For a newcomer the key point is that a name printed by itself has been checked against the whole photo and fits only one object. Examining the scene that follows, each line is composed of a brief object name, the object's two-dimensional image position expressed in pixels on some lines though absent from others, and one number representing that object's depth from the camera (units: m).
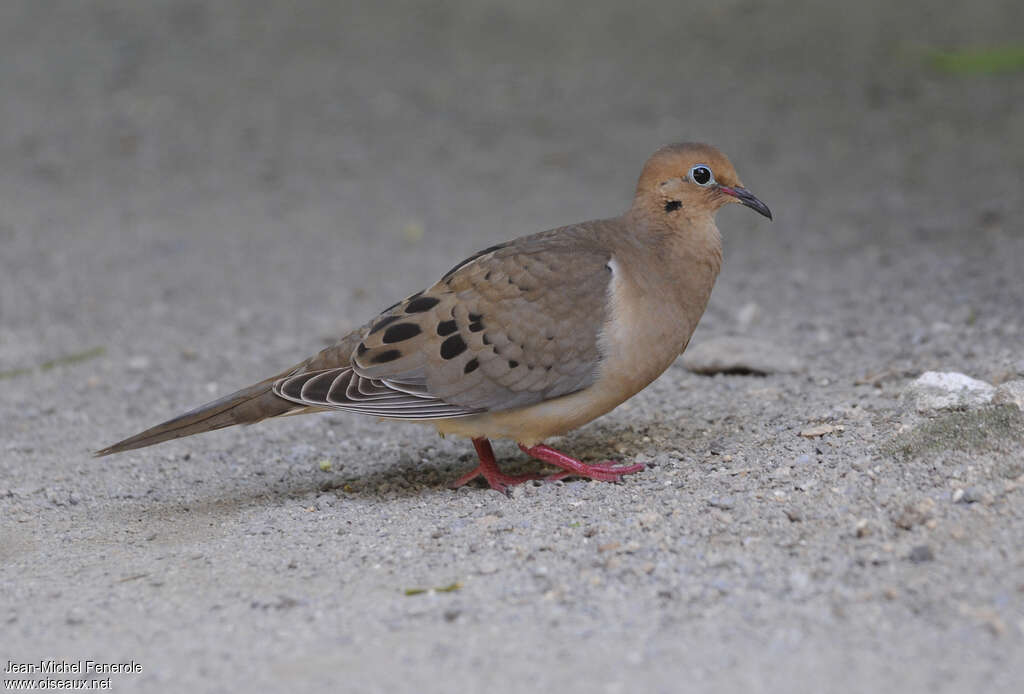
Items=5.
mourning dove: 8.30
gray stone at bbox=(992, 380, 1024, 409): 7.95
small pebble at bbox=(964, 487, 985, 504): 6.85
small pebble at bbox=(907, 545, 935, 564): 6.26
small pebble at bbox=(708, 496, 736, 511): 7.39
